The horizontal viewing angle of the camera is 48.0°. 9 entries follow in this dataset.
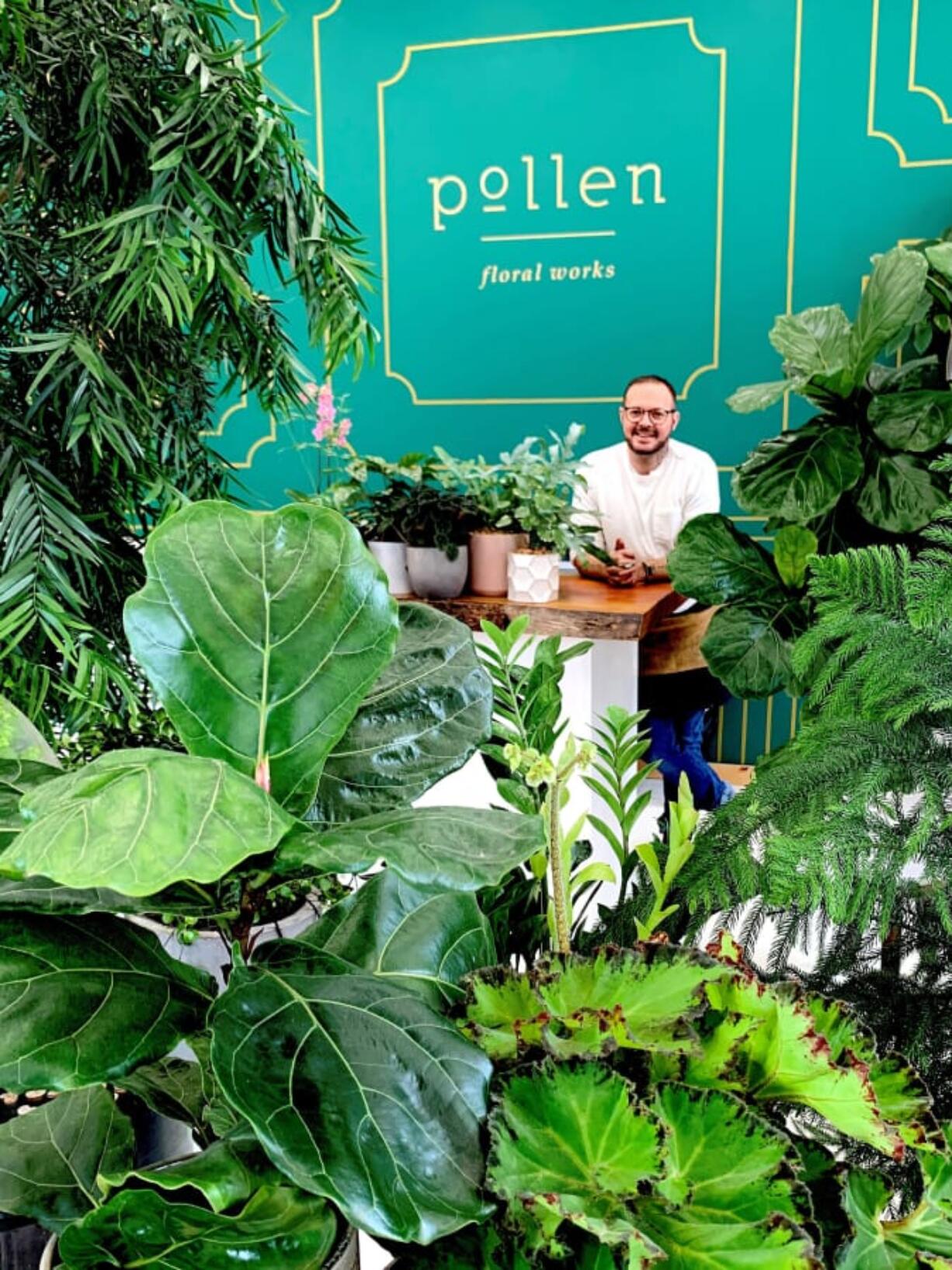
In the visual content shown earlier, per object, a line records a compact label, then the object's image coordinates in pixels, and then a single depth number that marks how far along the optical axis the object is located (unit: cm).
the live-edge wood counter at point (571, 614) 256
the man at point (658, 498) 353
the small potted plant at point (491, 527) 262
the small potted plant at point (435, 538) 257
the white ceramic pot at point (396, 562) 261
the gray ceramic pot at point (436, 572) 257
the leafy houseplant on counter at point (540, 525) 256
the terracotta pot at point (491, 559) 262
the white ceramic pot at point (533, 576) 258
